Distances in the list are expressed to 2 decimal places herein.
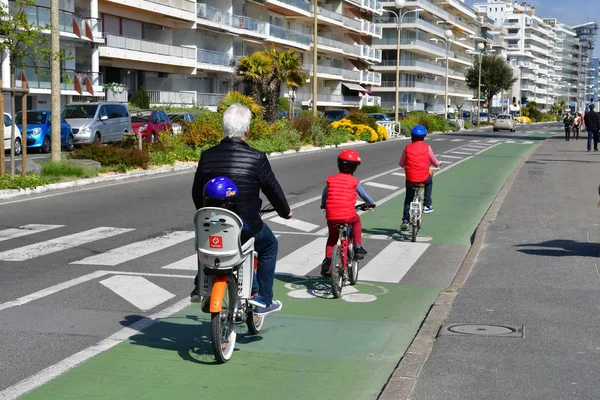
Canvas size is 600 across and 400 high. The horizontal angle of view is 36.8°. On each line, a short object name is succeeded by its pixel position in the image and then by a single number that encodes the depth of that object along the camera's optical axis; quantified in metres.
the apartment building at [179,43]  44.22
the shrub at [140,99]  49.81
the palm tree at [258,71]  46.31
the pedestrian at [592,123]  36.22
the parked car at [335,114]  59.69
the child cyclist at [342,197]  8.92
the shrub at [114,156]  24.00
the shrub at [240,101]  38.09
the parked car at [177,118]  36.75
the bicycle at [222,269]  5.98
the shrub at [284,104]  66.01
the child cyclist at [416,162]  12.73
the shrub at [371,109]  88.97
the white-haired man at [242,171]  6.25
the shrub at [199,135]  29.53
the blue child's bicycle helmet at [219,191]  6.00
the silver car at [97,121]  30.88
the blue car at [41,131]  29.97
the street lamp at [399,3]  54.89
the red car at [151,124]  33.34
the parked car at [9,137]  28.09
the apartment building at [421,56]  114.56
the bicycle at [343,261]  8.64
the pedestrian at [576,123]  52.19
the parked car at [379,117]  60.04
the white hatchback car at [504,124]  80.00
